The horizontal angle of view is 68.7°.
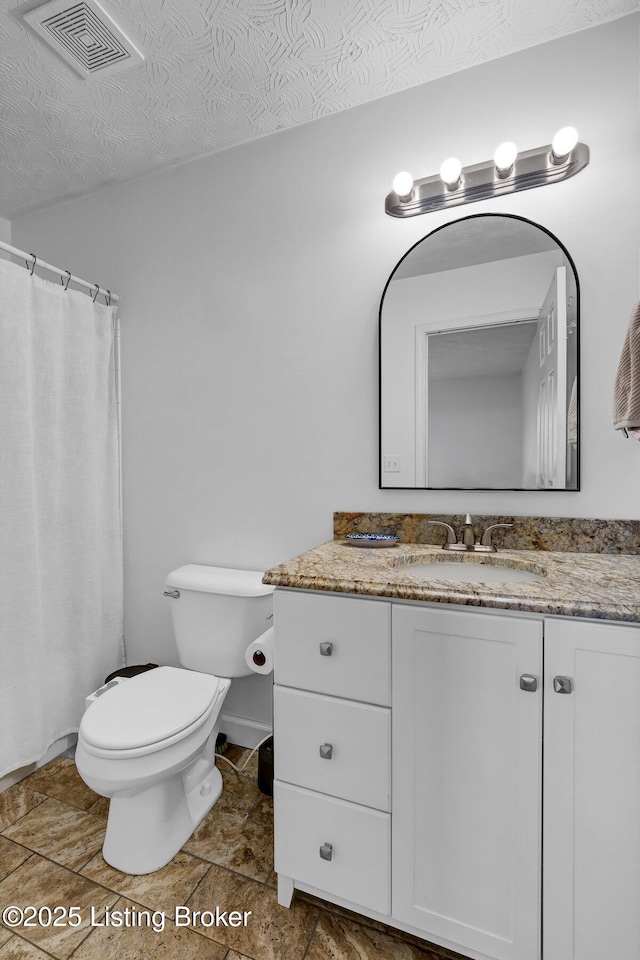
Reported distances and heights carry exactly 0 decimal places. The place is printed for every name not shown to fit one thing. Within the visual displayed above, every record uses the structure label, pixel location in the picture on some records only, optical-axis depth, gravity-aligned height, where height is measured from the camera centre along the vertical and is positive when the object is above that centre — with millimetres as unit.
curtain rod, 1674 +775
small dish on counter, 1517 -234
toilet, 1262 -730
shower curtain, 1691 -168
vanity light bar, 1375 +907
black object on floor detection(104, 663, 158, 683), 1900 -832
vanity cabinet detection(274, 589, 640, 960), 922 -663
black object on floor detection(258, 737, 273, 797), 1639 -1057
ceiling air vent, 1294 +1271
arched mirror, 1431 +351
